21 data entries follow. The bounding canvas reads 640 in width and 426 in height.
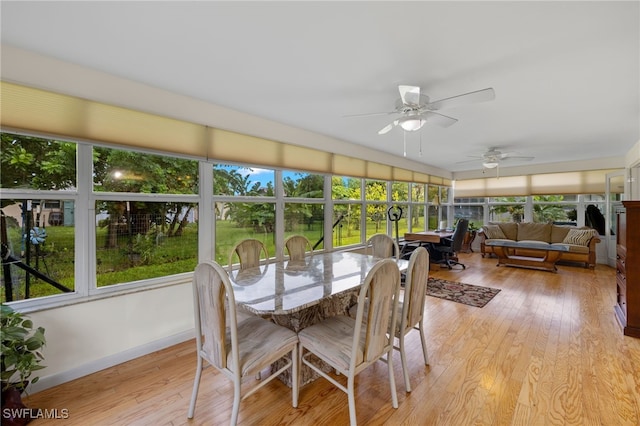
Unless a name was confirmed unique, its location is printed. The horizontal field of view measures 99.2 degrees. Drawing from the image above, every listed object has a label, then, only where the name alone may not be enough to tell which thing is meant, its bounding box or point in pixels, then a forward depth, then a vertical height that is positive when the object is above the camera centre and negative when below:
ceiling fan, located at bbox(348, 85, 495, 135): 2.01 +0.86
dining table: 1.67 -0.55
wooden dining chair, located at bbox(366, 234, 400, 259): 3.38 -0.43
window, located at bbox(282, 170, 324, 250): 3.83 +0.08
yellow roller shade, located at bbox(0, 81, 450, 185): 1.87 +0.72
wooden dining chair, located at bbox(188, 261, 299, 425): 1.47 -0.81
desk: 5.46 -0.53
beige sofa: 5.47 -0.60
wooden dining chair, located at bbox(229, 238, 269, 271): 2.67 -0.41
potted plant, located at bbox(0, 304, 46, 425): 1.57 -0.84
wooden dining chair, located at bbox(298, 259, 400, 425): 1.53 -0.81
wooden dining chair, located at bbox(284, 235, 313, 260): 3.15 -0.41
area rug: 3.74 -1.22
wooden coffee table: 5.27 -0.90
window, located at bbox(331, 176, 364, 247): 4.58 +0.02
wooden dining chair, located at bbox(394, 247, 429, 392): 1.93 -0.65
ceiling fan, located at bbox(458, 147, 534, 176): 4.56 +0.91
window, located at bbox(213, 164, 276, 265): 3.08 +0.07
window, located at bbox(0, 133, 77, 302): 1.94 -0.02
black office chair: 5.31 -0.68
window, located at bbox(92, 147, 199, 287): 2.34 -0.03
